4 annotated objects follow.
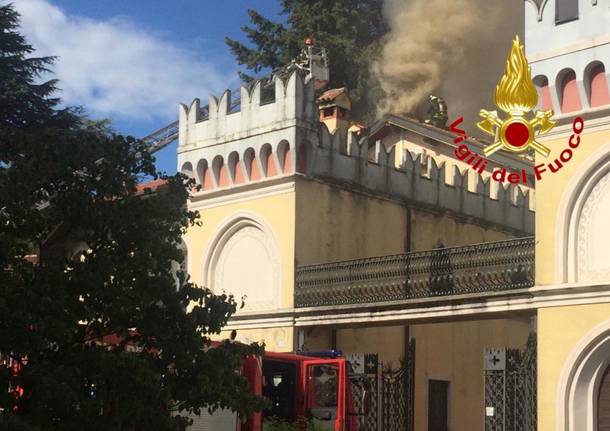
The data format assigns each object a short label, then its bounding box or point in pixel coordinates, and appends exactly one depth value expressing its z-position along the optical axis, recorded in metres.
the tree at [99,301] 16.75
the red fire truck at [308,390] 22.95
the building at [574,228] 24.97
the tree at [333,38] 60.00
